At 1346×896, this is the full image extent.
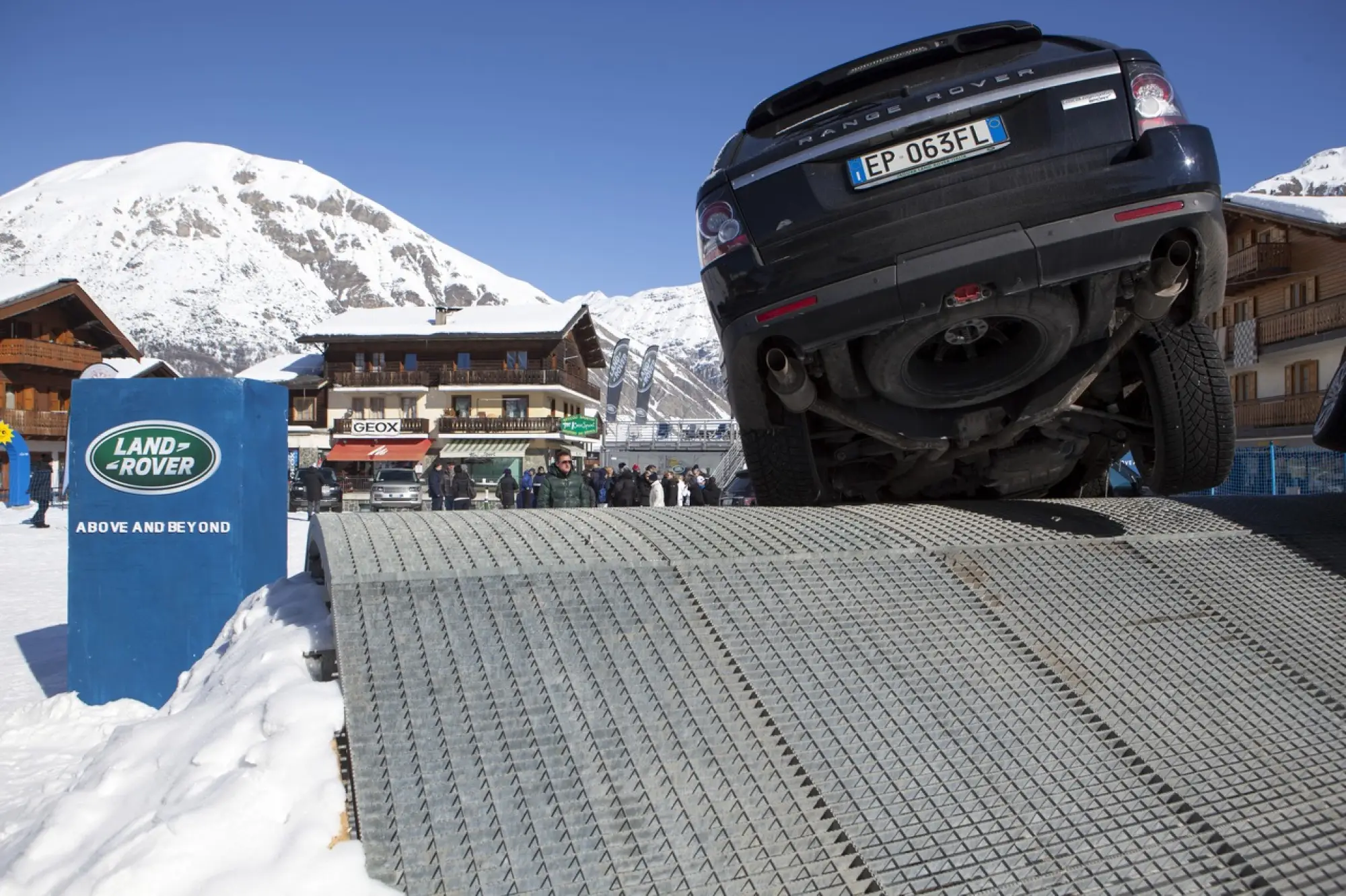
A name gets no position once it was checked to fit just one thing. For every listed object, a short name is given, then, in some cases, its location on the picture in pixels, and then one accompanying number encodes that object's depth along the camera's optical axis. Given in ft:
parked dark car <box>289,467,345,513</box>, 79.96
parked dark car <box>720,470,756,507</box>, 63.10
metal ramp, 5.03
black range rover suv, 8.86
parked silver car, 78.07
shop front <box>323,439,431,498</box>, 161.48
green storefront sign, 150.61
